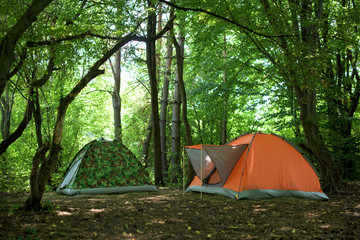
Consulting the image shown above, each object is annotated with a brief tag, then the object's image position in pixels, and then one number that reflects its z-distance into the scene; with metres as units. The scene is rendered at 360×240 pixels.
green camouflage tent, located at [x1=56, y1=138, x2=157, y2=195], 8.11
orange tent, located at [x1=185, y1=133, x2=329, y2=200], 7.16
